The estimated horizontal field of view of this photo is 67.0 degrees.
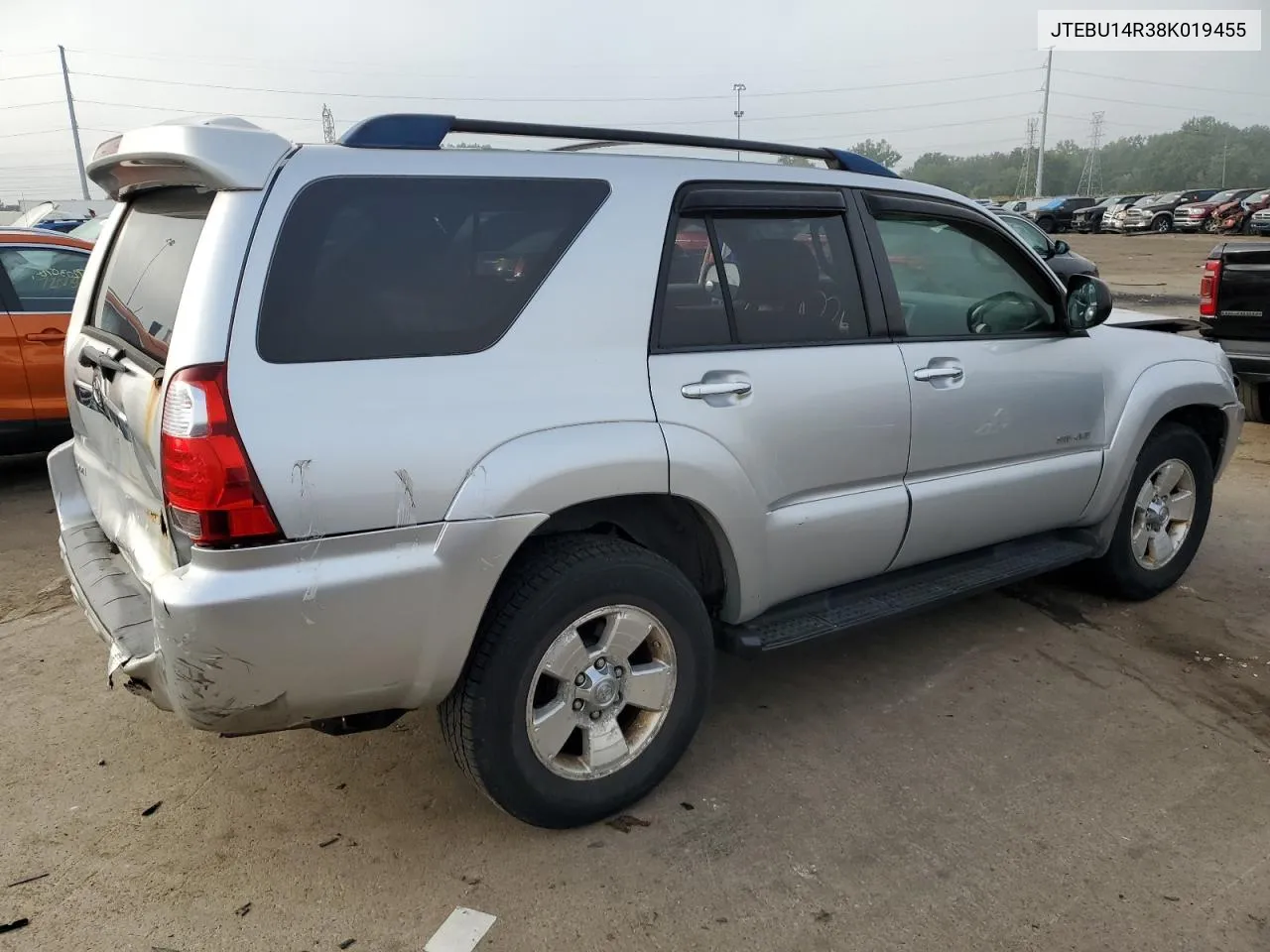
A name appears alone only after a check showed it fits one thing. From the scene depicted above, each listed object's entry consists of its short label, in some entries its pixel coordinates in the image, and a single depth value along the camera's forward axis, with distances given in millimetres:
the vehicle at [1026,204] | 44406
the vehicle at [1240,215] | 34219
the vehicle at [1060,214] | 42719
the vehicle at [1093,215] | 41781
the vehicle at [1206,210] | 37094
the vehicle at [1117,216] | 40438
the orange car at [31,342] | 5980
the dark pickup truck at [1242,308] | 7059
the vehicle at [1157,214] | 39625
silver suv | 2209
